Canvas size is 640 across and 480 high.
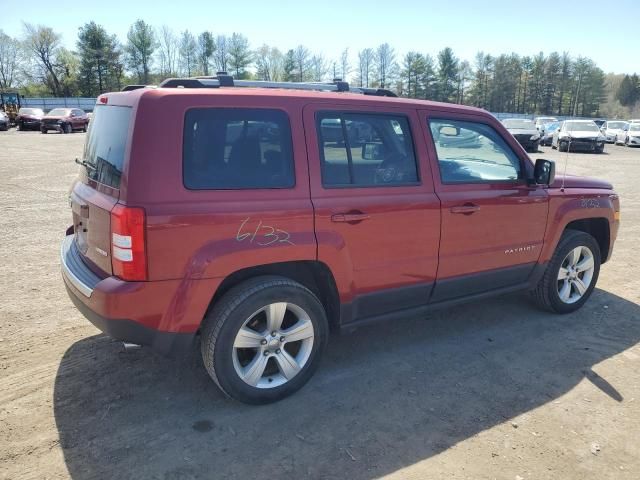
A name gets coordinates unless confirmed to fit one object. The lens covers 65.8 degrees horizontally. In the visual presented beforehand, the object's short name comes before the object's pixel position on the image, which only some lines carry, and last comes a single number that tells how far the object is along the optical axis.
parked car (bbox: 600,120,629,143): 31.32
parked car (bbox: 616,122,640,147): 29.53
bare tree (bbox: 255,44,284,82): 82.38
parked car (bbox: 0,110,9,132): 31.02
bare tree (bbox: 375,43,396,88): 89.50
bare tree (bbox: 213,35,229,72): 84.69
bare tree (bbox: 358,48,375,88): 92.69
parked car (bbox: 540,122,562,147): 28.27
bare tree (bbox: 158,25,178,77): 87.44
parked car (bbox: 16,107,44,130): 31.89
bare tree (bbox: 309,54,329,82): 79.94
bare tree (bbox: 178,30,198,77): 88.44
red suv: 2.74
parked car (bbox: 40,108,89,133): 29.49
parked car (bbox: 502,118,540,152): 23.02
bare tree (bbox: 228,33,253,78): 82.12
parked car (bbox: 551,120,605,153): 23.94
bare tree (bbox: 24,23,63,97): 74.44
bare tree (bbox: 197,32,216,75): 85.62
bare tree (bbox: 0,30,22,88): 78.31
